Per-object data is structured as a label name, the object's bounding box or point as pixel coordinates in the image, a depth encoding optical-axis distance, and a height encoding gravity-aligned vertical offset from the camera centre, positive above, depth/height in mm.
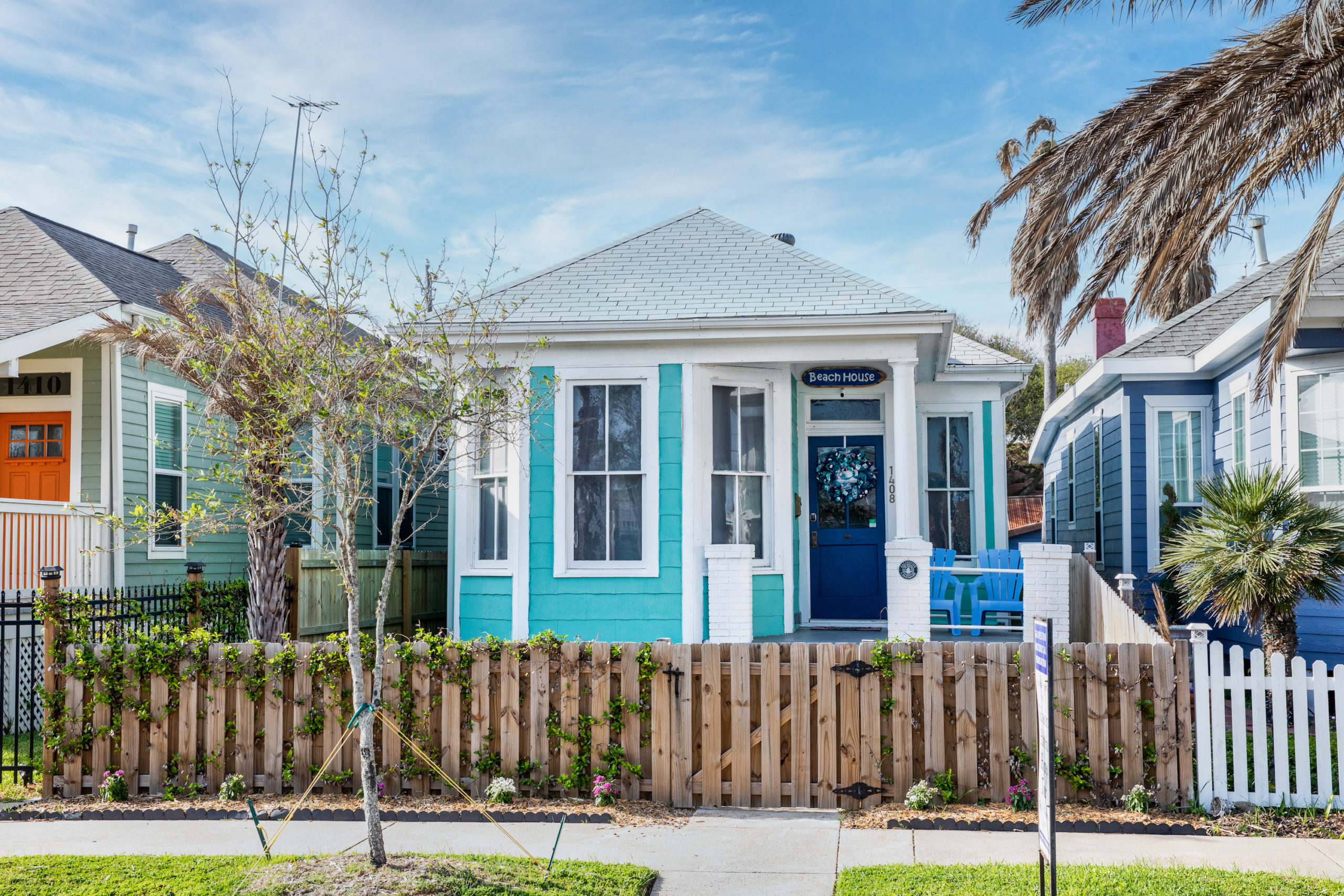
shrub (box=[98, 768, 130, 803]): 6730 -1857
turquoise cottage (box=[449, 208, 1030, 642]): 10031 +499
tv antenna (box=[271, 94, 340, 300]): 7047 +2674
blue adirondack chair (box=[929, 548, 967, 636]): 10578 -973
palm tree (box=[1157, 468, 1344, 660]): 8805 -529
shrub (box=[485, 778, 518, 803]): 6520 -1827
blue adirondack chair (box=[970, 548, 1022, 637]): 10227 -942
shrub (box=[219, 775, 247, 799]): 6688 -1846
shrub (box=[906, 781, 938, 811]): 6230 -1792
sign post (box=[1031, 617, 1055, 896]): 4250 -1017
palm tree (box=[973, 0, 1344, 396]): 7625 +2682
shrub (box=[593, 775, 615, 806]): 6484 -1834
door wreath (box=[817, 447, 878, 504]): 11945 +265
